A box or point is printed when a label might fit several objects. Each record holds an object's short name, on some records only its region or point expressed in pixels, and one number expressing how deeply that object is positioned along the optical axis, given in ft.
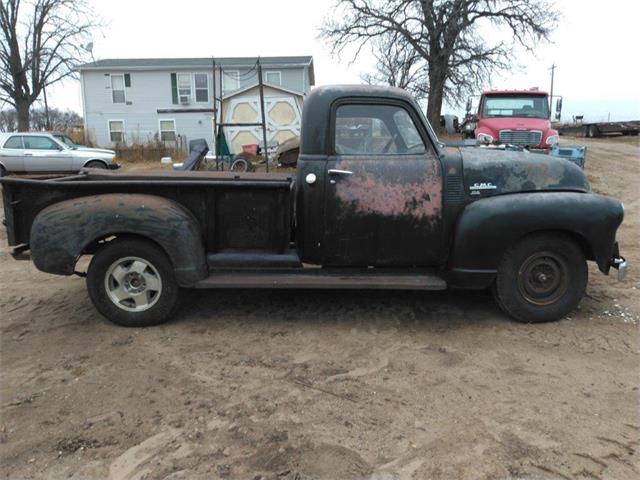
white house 99.35
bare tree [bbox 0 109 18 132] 182.29
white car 56.95
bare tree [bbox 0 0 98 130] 93.25
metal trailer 108.17
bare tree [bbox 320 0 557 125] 77.71
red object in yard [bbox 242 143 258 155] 61.42
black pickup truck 13.80
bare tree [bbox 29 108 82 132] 181.68
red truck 42.91
